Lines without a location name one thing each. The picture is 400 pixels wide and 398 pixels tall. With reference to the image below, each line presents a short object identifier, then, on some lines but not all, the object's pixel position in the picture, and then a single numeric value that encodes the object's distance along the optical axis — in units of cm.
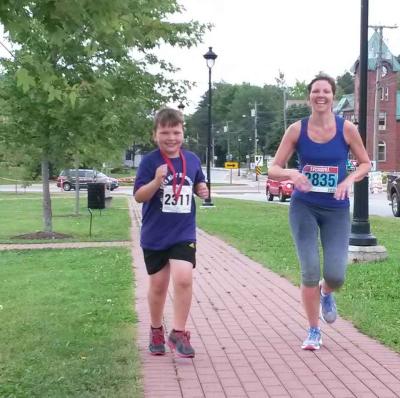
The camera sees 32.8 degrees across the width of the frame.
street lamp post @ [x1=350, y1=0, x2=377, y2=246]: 987
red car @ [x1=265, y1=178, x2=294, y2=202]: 3241
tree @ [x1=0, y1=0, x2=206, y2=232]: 1329
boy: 482
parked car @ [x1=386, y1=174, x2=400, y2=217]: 2201
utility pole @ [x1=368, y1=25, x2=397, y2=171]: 4467
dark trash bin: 1852
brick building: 7294
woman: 498
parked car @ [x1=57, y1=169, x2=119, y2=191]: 4966
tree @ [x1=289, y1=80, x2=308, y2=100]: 14838
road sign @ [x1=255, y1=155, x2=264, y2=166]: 5756
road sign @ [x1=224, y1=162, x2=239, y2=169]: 5364
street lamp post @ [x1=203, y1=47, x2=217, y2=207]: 2558
